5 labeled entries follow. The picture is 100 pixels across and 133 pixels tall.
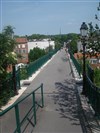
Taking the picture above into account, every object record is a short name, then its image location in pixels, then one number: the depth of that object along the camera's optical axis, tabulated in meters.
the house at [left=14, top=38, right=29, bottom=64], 47.69
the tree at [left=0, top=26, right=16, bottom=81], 6.33
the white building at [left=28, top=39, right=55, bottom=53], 53.73
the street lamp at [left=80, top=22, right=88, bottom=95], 7.04
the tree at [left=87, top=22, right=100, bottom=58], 4.91
